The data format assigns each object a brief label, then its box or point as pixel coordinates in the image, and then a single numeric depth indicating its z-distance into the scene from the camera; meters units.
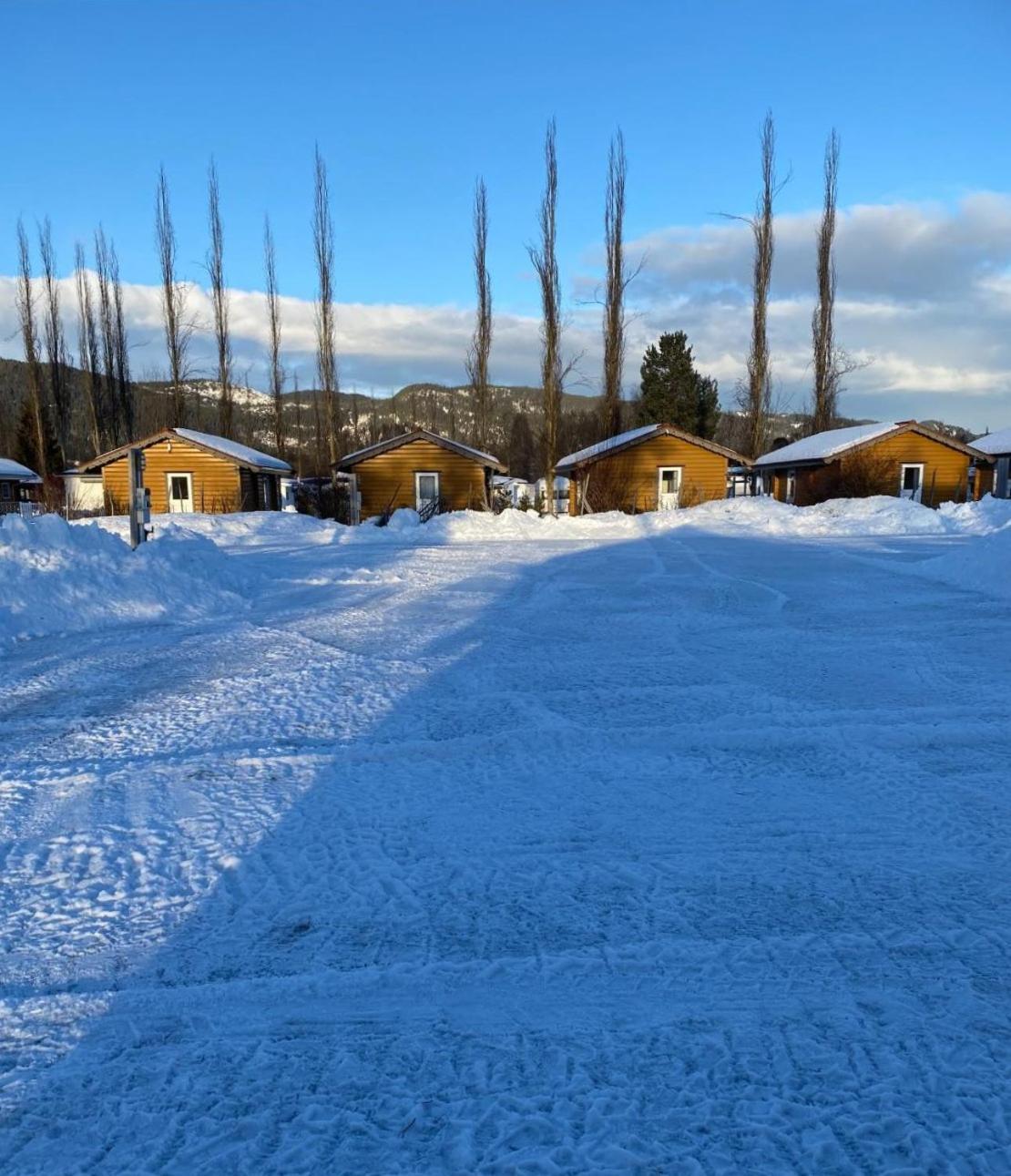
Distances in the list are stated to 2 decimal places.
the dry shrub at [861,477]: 31.50
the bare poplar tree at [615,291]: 34.28
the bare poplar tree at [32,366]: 45.78
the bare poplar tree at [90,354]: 48.53
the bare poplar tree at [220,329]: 41.78
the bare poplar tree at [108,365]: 49.50
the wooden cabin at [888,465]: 31.70
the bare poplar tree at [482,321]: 38.91
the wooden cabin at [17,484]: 44.09
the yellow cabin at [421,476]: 32.22
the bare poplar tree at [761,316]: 36.69
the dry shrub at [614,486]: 33.09
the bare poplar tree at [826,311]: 37.62
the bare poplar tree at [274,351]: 46.78
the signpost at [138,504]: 11.14
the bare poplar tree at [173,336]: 41.59
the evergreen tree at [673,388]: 49.38
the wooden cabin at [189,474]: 32.22
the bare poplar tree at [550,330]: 31.41
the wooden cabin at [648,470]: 33.03
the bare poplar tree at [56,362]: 48.90
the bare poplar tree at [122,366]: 50.72
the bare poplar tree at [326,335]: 38.72
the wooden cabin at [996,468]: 35.12
